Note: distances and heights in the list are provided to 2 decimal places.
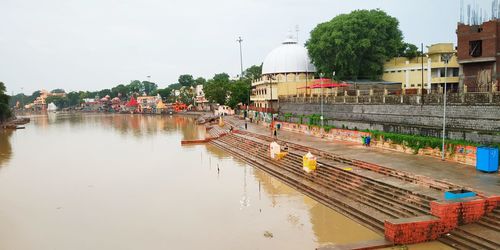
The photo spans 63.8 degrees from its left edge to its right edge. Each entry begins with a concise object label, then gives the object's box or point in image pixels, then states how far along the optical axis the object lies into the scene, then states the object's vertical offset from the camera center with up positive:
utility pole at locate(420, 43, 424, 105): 24.59 -0.17
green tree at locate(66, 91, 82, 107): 188.25 +2.35
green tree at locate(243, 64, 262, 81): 87.35 +6.29
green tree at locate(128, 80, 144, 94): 176.62 +7.13
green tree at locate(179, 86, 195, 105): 113.50 +1.46
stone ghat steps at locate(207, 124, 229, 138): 43.29 -3.56
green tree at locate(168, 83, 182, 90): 187.23 +7.38
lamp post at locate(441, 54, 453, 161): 18.78 -2.44
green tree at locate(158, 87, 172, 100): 135.38 +2.84
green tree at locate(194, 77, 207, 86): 121.88 +6.10
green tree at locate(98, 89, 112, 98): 175.50 +4.68
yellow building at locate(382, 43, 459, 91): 39.56 +2.68
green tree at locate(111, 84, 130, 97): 168.77 +4.83
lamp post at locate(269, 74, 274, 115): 48.90 +1.64
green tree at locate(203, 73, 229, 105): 68.50 +1.53
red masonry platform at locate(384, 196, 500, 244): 11.78 -3.72
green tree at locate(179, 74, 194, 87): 130.38 +6.79
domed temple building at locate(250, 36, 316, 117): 51.00 +3.24
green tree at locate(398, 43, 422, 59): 47.41 +5.40
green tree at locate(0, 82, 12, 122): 68.00 +0.39
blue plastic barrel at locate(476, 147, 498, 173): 15.95 -2.59
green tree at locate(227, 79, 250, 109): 63.41 +0.91
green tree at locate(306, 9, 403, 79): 41.09 +5.58
